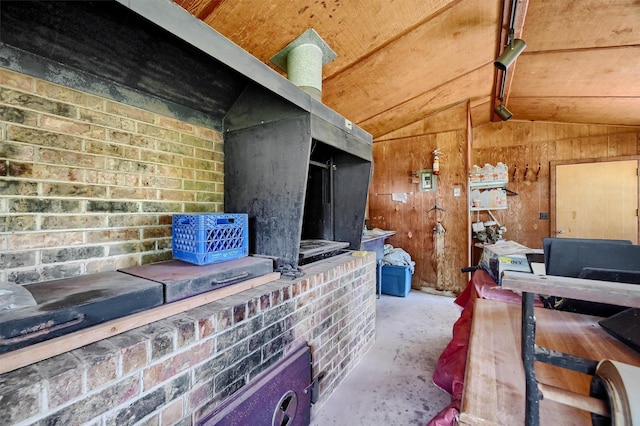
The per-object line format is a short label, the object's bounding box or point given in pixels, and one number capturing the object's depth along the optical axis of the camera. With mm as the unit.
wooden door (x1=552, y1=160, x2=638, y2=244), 3809
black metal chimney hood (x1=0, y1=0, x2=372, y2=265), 948
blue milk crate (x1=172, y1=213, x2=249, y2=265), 1271
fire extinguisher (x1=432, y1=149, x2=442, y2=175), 4027
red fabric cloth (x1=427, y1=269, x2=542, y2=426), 1430
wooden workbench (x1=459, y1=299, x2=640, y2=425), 776
